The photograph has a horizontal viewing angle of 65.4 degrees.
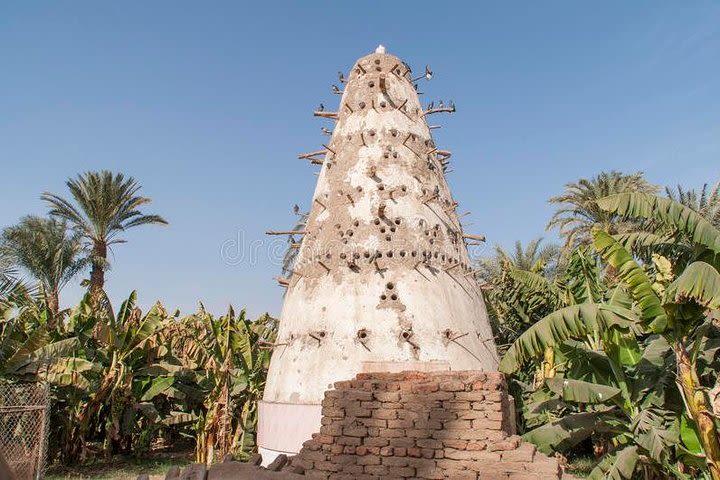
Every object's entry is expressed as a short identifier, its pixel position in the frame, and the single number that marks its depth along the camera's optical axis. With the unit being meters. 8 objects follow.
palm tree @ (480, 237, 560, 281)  28.66
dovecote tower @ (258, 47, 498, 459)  11.51
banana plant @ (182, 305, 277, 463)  16.95
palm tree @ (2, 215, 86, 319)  25.50
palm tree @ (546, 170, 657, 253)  25.27
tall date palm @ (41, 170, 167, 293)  25.70
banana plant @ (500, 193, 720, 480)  8.95
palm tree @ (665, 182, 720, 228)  20.92
